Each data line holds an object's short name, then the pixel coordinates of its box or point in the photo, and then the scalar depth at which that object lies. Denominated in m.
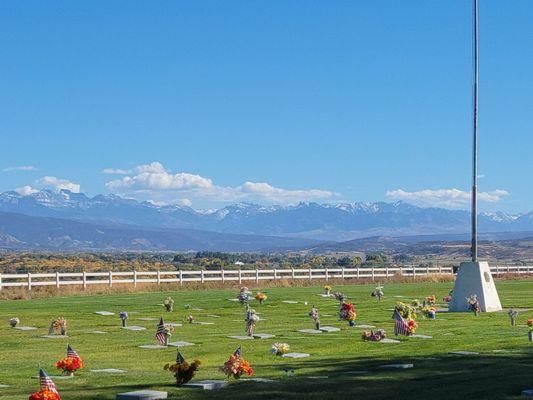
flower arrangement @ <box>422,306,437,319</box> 33.12
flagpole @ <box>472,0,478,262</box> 39.00
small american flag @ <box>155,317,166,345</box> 23.84
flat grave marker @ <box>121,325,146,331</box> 29.99
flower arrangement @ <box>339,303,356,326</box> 29.58
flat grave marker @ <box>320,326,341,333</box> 29.19
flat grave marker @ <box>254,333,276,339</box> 27.22
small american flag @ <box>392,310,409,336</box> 26.98
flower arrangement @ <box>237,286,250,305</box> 39.67
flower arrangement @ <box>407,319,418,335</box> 26.98
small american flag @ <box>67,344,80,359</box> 19.01
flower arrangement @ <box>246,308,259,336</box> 27.11
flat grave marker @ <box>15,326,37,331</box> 30.27
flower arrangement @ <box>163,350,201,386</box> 17.52
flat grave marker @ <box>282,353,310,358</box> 22.76
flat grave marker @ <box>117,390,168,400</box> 15.81
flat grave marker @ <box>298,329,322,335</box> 28.43
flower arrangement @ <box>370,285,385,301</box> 43.91
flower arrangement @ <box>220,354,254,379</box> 18.11
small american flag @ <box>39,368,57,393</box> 14.83
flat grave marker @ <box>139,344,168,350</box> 24.55
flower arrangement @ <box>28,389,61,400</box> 14.43
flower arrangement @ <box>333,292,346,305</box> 37.97
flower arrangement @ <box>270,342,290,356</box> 22.09
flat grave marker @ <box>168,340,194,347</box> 25.16
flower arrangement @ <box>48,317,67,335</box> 28.06
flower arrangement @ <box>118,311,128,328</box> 30.31
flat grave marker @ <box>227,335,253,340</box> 26.97
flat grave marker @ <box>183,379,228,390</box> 17.38
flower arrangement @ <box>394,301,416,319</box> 27.98
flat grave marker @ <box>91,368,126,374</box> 20.14
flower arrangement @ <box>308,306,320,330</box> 29.32
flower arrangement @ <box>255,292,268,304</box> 38.51
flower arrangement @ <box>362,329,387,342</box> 25.94
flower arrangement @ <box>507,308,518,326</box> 31.28
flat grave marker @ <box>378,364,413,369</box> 20.03
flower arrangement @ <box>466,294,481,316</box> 35.81
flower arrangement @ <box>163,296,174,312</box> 37.22
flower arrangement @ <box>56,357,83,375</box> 18.97
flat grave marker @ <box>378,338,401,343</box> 26.02
